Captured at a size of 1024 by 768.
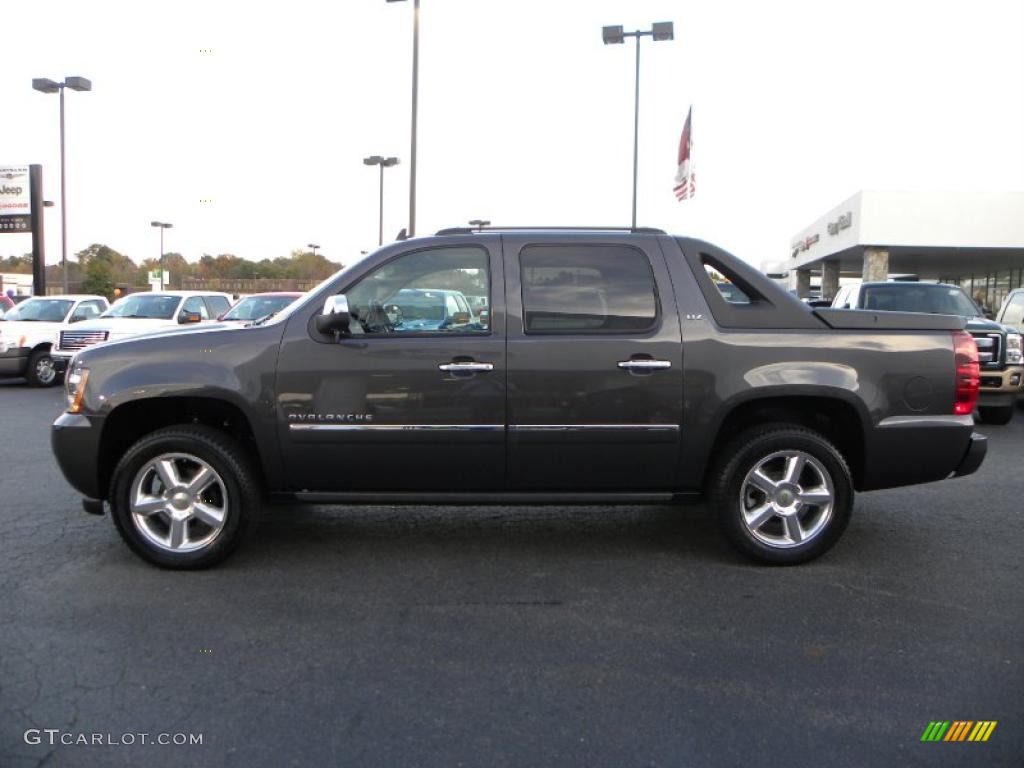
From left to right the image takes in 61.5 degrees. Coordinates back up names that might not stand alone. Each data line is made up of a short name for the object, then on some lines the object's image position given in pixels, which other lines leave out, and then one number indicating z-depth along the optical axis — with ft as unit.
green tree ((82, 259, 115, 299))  163.84
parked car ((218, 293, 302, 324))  48.39
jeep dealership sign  88.78
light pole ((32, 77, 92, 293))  85.30
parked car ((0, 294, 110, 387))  48.52
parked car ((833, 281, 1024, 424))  32.14
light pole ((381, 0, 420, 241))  59.00
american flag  63.93
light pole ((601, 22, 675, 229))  64.80
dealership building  93.20
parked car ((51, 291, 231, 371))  48.32
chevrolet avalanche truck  15.26
